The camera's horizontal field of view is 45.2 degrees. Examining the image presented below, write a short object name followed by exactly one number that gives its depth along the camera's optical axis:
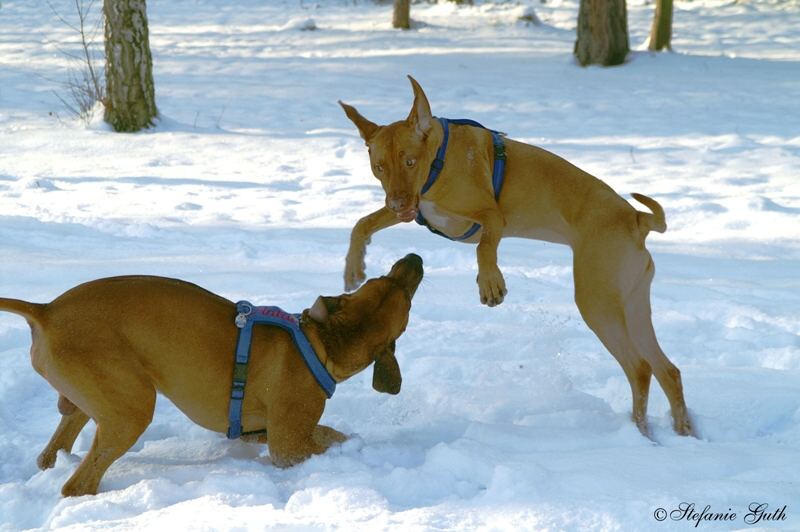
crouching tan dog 3.88
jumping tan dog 4.78
